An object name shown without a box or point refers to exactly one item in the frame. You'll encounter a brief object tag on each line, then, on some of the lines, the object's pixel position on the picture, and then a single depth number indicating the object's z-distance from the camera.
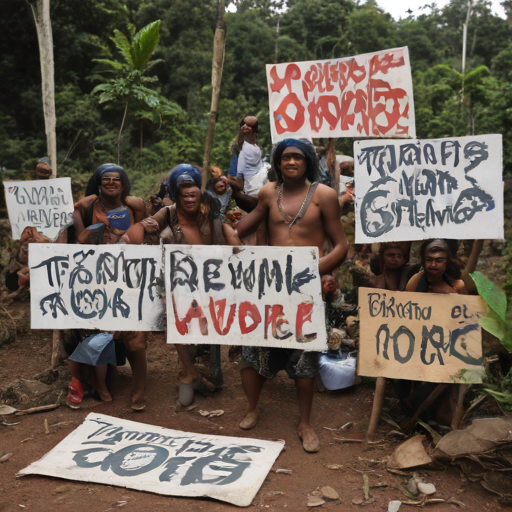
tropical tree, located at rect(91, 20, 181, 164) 15.34
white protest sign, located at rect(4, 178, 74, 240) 6.00
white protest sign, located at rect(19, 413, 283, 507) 3.19
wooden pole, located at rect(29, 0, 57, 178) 6.00
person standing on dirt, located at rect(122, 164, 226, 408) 4.02
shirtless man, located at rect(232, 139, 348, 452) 3.69
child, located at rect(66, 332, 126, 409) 4.18
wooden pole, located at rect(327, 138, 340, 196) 5.39
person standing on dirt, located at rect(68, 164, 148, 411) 4.20
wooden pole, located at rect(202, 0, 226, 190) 4.92
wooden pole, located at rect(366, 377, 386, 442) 3.70
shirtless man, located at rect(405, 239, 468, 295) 3.58
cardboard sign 3.40
